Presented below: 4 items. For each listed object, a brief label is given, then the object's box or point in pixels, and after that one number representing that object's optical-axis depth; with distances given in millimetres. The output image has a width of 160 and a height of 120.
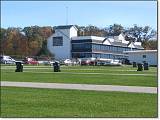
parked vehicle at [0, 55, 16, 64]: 72500
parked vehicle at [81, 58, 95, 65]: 79188
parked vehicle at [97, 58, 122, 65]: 78312
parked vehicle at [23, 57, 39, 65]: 74000
